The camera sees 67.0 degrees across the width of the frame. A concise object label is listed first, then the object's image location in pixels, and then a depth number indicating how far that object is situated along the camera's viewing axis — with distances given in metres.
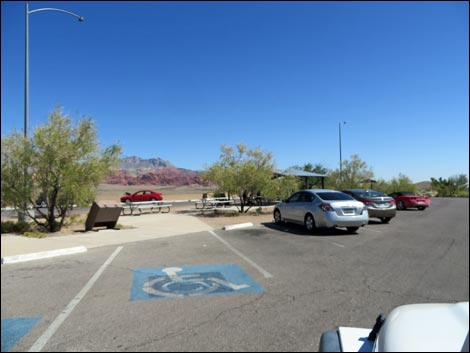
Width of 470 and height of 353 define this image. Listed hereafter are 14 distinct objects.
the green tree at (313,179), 35.91
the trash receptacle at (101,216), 11.52
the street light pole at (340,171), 33.38
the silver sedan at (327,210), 10.67
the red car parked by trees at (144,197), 31.48
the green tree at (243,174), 19.44
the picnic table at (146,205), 19.37
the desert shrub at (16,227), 10.62
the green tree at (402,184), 36.88
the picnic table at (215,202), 22.56
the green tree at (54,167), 10.40
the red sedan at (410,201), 22.65
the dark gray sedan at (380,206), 14.56
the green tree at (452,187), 41.56
